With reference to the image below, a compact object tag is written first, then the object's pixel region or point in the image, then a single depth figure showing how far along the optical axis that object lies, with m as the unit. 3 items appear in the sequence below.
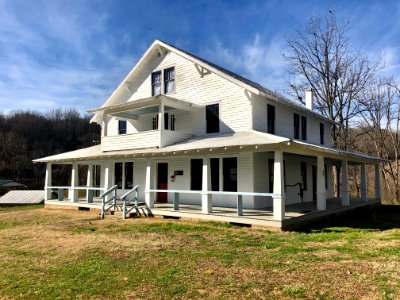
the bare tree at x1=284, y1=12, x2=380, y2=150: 31.77
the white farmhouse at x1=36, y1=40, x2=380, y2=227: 14.13
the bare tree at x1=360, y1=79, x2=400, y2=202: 32.47
